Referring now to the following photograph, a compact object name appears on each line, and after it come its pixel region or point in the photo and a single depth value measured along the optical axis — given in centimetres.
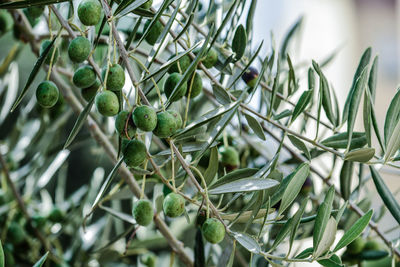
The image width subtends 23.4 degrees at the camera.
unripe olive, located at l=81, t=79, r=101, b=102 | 84
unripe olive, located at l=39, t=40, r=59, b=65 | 82
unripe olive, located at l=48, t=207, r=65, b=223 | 114
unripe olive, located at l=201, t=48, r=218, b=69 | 85
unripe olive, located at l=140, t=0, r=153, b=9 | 79
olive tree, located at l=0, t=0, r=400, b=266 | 76
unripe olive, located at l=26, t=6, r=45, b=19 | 91
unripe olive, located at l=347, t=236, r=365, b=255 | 104
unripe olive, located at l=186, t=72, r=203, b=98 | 82
